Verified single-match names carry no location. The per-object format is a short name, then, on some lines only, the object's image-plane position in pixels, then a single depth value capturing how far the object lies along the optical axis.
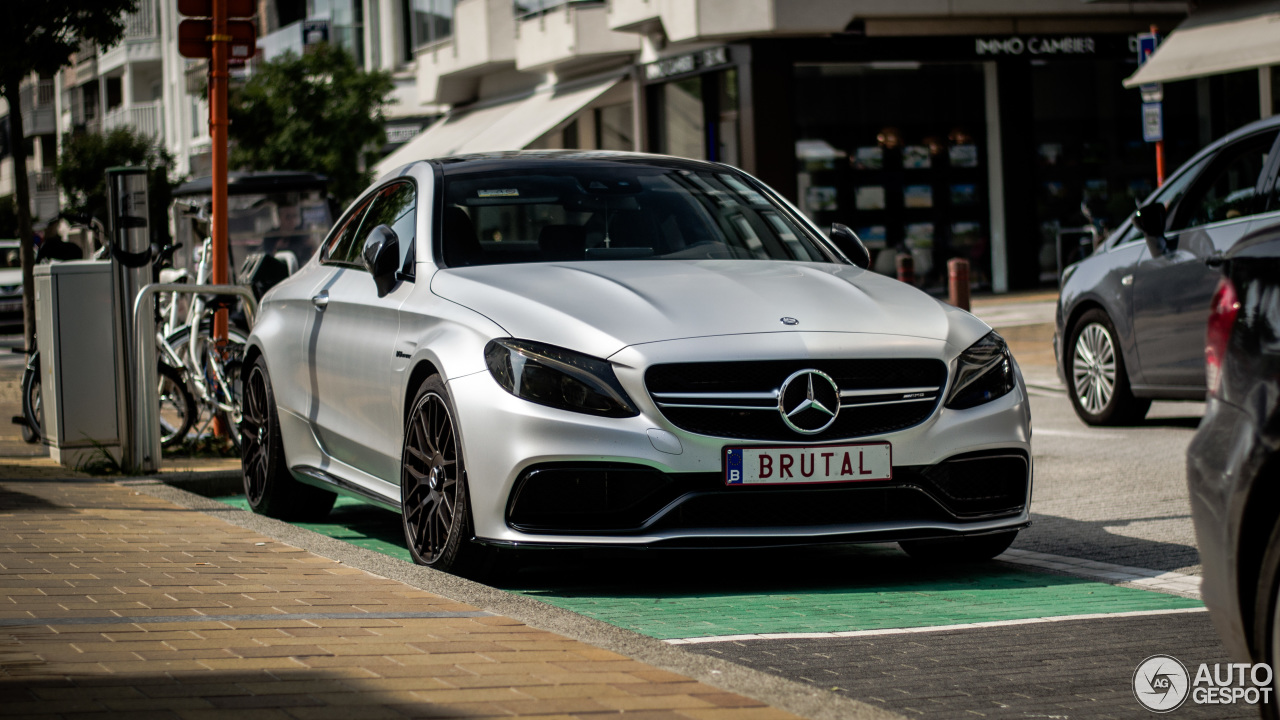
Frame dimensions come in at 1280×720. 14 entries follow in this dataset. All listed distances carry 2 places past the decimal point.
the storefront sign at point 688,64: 28.31
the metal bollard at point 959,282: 20.09
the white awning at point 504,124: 31.30
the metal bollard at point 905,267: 25.50
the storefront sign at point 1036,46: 28.89
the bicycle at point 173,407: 10.73
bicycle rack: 9.05
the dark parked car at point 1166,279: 9.73
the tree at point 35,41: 14.84
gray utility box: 9.41
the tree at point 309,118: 32.25
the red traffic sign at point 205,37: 11.23
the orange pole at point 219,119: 11.06
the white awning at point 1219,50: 19.47
